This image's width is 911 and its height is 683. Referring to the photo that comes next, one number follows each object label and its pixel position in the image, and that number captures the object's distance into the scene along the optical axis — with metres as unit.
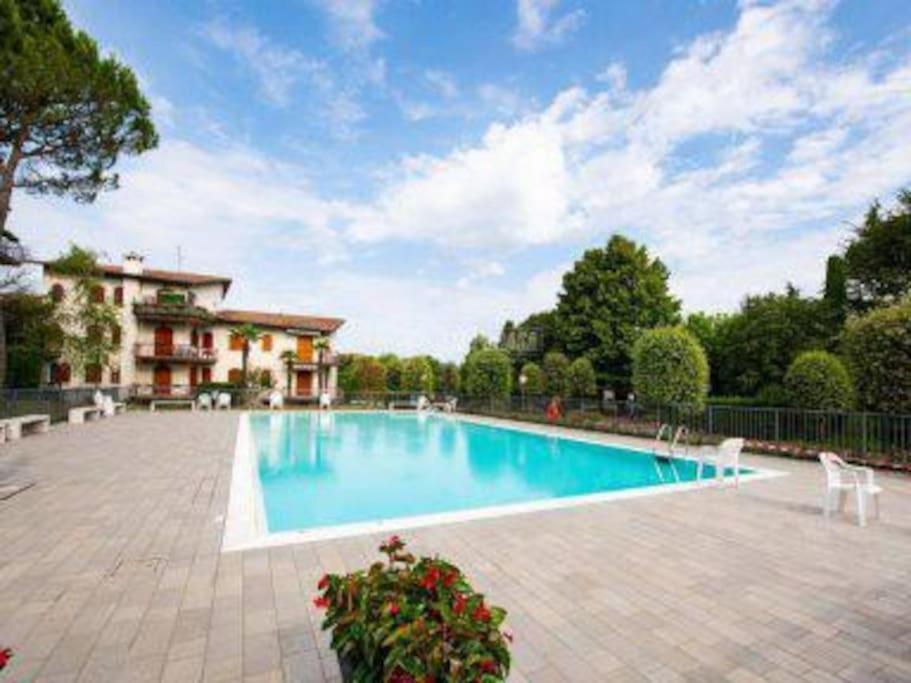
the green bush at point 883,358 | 10.38
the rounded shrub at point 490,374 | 27.98
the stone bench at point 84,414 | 18.67
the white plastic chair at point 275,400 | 29.91
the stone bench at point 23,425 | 13.43
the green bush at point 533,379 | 27.18
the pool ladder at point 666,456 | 11.40
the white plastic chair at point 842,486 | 6.07
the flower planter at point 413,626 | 1.78
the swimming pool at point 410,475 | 8.05
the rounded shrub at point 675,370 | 15.02
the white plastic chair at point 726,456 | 8.72
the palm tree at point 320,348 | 35.25
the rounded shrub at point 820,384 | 12.81
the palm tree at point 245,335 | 32.00
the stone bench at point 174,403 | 28.68
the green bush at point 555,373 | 25.25
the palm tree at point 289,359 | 35.06
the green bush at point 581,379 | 24.75
